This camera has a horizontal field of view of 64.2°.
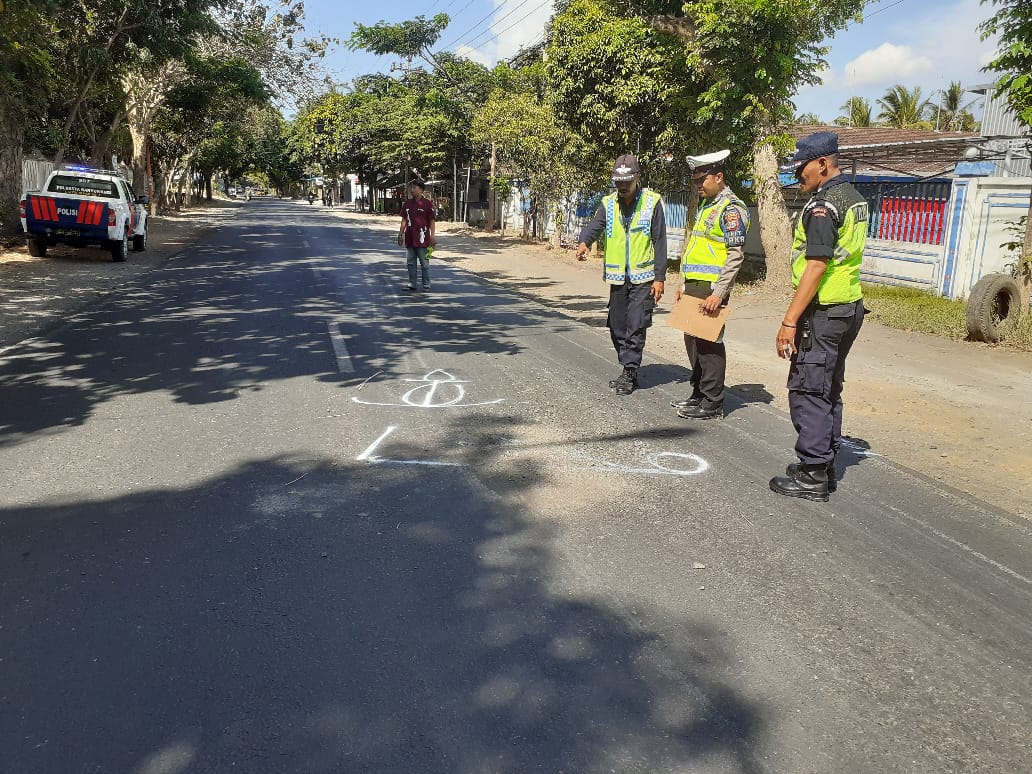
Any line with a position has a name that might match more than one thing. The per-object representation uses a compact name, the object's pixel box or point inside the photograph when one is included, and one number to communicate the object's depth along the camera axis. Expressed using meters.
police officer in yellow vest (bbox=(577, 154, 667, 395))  6.89
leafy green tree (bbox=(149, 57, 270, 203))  27.14
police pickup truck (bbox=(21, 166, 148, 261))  16.53
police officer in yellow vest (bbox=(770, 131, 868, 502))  4.47
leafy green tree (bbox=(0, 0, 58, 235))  15.66
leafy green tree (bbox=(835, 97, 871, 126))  48.03
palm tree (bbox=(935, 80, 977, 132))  46.72
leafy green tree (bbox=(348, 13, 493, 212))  40.41
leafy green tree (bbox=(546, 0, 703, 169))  17.02
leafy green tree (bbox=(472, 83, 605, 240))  20.80
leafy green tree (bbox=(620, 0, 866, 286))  13.59
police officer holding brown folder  6.05
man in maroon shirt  13.38
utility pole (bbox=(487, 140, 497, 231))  38.41
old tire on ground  10.16
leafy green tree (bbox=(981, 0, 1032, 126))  9.43
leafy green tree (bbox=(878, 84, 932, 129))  47.66
